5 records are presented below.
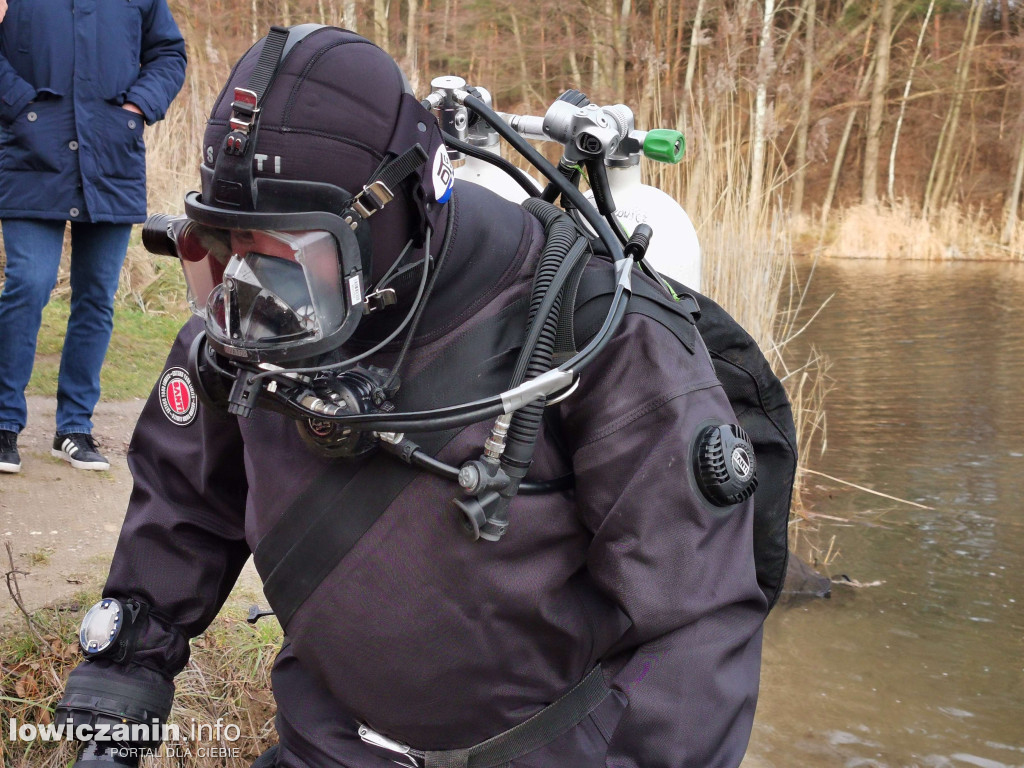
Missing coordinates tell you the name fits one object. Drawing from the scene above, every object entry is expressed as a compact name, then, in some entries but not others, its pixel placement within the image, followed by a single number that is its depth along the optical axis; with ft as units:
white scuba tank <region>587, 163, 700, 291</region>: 8.30
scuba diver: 4.60
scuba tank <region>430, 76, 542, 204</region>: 6.79
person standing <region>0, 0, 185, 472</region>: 12.03
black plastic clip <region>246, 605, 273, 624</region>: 6.53
